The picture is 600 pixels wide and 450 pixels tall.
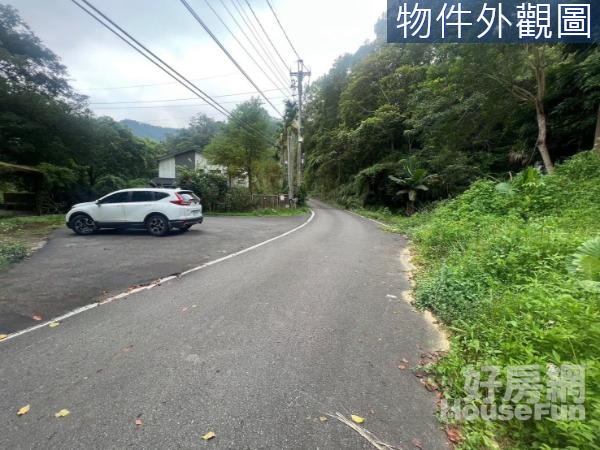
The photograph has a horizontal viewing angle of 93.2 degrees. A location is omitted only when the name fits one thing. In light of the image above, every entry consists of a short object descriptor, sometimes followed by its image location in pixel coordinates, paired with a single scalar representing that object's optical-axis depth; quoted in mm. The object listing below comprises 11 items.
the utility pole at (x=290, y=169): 26125
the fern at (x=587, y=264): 2968
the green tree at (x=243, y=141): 25656
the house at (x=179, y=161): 35875
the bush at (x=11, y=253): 5953
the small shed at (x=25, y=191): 16594
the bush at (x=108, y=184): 23609
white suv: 9578
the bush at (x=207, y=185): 21156
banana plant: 20297
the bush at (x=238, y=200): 21781
